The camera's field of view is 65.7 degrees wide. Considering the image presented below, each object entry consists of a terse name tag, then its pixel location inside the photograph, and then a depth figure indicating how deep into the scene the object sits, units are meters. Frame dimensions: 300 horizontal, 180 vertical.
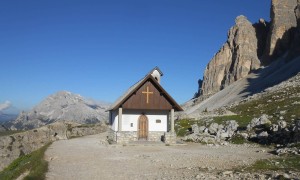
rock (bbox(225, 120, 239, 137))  25.41
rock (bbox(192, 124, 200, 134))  29.03
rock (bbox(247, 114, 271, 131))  26.26
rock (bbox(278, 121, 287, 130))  21.50
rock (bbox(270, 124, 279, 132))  21.98
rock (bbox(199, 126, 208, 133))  29.64
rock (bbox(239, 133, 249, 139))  22.88
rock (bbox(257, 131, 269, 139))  21.62
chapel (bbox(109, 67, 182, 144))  24.33
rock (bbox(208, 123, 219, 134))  27.88
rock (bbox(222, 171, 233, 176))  10.84
